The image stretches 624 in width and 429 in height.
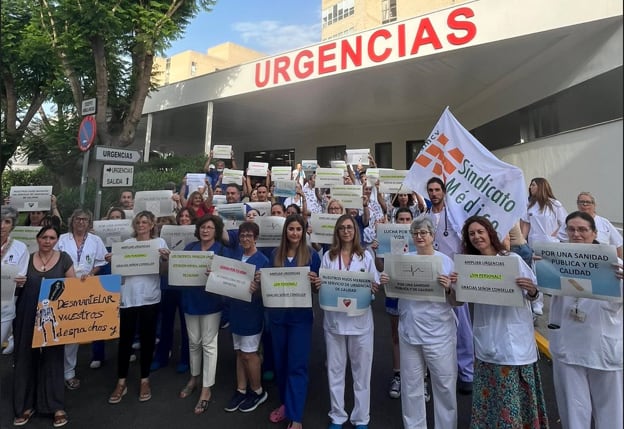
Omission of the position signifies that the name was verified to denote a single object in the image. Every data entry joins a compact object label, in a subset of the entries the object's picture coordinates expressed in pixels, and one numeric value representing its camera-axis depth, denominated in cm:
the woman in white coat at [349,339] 317
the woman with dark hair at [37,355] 336
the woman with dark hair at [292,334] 324
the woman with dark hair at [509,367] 258
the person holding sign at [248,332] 356
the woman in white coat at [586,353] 243
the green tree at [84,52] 965
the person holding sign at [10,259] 183
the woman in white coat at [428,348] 285
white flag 353
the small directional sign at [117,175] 608
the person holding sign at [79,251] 407
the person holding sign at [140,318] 378
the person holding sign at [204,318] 371
